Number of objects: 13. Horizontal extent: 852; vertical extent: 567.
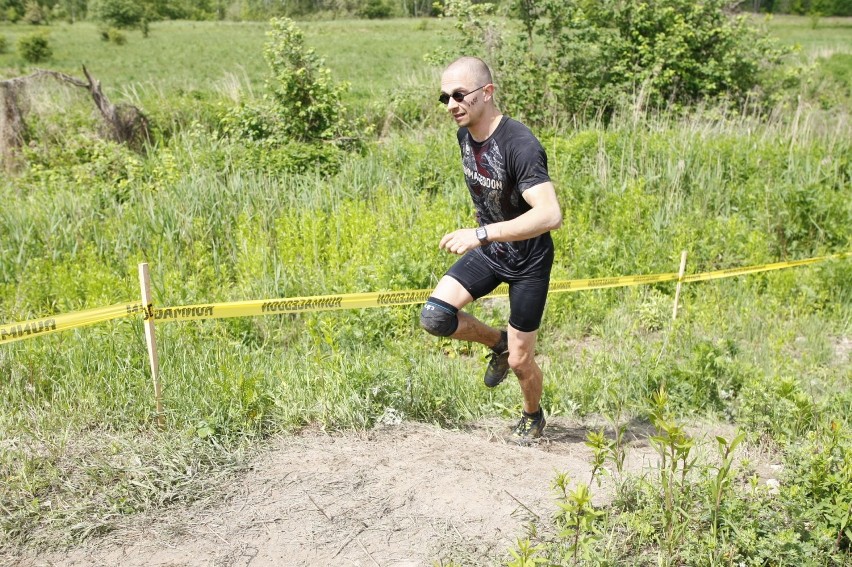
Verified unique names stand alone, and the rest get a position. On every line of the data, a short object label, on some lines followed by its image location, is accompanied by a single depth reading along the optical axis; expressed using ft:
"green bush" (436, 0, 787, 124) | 37.55
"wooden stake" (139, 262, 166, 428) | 14.89
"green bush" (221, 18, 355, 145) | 33.91
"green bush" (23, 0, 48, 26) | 215.51
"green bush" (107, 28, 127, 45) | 166.09
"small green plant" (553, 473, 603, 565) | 9.57
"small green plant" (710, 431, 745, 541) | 10.62
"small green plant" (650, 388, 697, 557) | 10.59
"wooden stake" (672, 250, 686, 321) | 21.76
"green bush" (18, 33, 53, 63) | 126.21
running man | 13.03
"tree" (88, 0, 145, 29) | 198.59
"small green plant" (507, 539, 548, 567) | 8.93
